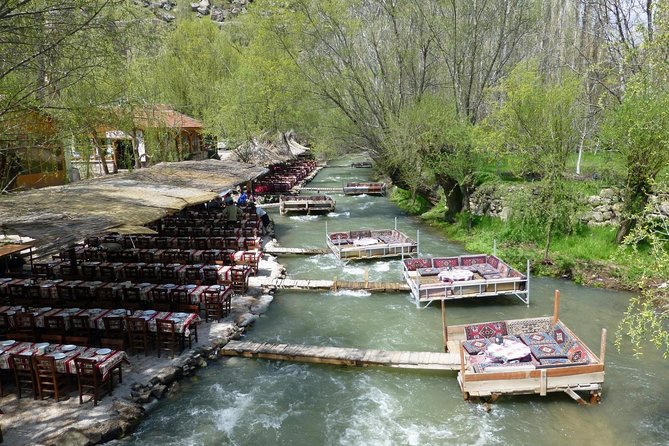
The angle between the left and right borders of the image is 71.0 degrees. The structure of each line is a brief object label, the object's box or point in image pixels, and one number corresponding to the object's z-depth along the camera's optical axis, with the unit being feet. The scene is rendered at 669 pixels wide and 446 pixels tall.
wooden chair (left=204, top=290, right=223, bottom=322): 45.80
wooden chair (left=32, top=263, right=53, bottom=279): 52.49
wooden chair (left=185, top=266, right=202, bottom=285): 51.47
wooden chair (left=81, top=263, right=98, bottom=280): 52.03
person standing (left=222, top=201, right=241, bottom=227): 77.00
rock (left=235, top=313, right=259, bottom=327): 46.89
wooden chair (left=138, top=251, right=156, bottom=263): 57.72
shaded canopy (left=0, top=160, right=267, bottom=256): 33.94
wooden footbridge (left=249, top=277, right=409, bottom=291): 56.65
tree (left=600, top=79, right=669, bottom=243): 52.75
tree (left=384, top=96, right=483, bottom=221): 81.41
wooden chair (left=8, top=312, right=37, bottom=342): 38.22
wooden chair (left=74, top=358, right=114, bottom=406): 31.55
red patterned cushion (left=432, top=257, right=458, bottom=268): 57.36
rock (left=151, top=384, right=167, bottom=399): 34.58
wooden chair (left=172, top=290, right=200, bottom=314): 44.06
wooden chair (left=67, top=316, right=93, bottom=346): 38.52
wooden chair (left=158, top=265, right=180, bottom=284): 51.24
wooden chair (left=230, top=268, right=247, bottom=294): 53.42
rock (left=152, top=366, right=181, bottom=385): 35.76
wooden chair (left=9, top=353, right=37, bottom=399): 31.99
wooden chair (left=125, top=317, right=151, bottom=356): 38.37
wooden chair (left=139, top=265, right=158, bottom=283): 51.42
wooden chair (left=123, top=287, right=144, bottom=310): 44.45
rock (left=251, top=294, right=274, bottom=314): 50.87
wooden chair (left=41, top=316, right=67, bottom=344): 38.40
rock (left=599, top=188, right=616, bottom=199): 67.72
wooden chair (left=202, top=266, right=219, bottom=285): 51.96
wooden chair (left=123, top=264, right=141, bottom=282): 51.75
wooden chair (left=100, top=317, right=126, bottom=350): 38.42
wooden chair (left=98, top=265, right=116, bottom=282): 51.65
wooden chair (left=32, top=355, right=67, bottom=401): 31.65
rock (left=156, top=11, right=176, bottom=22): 332.00
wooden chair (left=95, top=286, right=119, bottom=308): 44.78
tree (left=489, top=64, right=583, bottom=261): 63.16
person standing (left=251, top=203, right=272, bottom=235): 85.40
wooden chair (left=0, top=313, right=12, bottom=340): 38.78
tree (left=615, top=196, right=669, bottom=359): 23.36
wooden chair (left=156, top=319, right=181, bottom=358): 38.17
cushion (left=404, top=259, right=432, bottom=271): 56.70
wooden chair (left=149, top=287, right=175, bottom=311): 44.34
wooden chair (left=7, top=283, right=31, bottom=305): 45.26
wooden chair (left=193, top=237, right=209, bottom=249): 64.85
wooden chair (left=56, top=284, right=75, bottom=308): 45.03
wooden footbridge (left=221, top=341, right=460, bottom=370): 38.42
